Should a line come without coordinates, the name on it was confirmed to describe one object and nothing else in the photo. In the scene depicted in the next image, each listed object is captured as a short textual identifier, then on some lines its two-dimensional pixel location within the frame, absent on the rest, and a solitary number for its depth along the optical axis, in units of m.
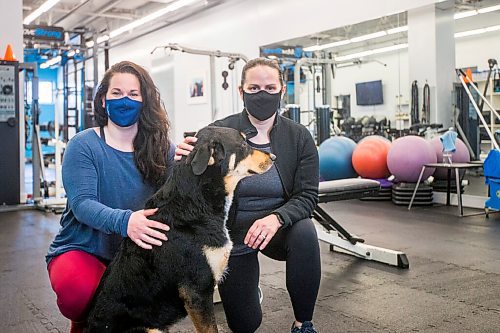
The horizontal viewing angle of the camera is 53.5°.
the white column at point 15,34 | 6.42
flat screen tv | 7.83
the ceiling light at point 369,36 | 7.54
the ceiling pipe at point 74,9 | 10.96
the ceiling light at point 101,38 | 12.78
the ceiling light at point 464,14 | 6.90
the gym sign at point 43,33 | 8.98
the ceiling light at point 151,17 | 9.79
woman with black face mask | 1.82
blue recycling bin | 4.81
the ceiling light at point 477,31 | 7.05
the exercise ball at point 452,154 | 5.99
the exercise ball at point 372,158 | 6.11
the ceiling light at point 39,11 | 10.13
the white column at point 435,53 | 6.77
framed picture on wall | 10.87
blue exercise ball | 6.38
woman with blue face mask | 1.59
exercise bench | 3.04
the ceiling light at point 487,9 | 6.87
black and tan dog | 1.39
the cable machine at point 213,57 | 6.65
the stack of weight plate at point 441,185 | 6.01
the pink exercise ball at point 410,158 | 5.69
